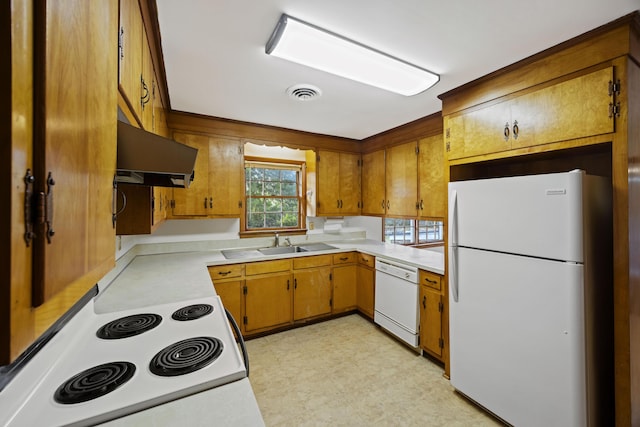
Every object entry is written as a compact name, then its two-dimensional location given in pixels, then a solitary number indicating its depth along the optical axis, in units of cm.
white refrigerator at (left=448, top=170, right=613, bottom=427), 144
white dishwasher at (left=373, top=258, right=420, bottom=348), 258
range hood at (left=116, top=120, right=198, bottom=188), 96
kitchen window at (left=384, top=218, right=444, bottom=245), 430
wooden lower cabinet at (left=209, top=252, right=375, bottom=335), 280
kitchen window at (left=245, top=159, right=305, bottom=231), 355
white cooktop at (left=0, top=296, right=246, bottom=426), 73
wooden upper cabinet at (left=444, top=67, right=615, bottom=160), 148
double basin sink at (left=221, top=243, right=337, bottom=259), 305
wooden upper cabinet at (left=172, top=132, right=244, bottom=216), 286
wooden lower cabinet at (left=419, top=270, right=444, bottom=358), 237
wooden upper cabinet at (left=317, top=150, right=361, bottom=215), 365
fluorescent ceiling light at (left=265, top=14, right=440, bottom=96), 146
